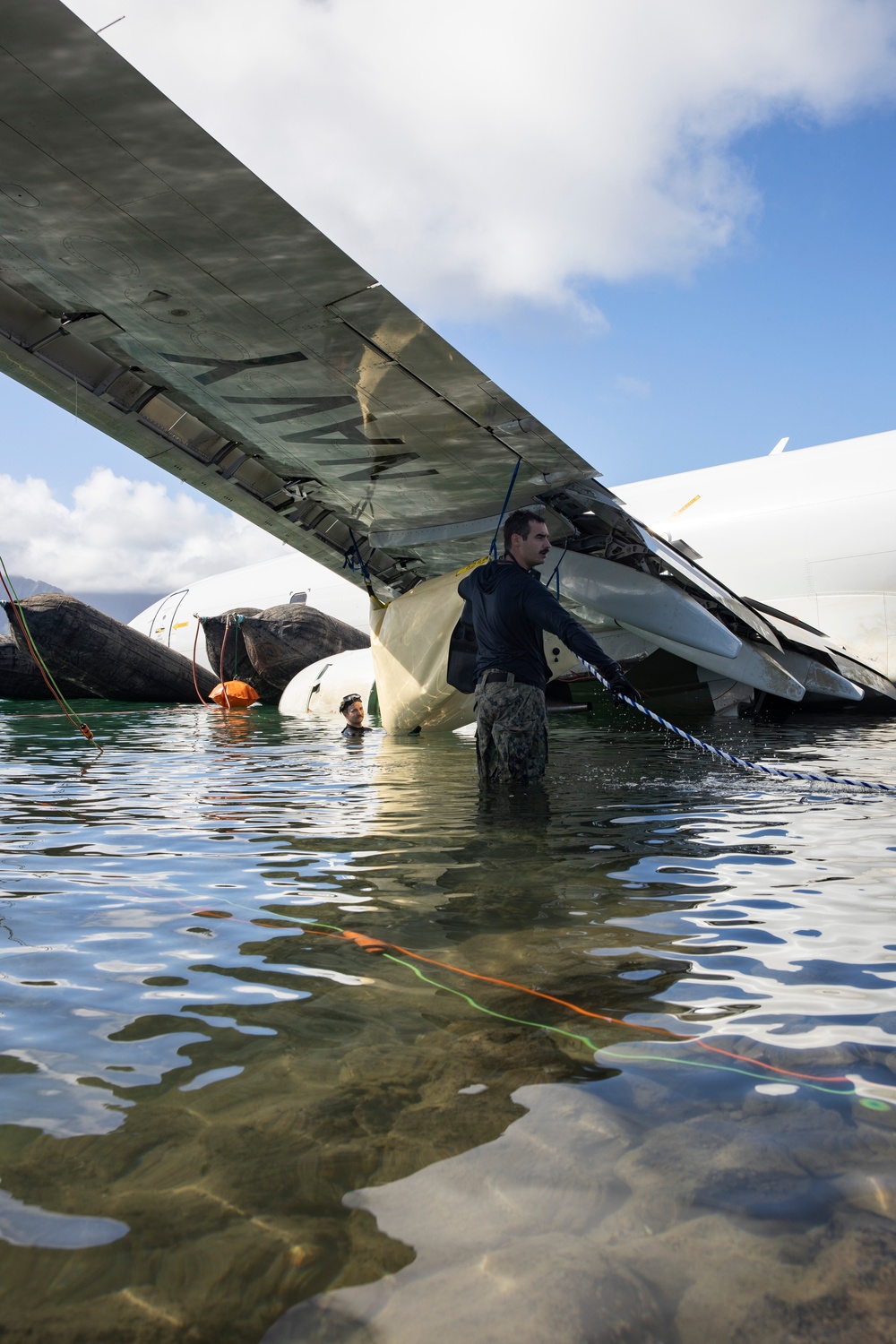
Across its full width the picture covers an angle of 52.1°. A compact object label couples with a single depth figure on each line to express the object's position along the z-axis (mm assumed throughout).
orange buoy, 22594
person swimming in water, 13578
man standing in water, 6855
